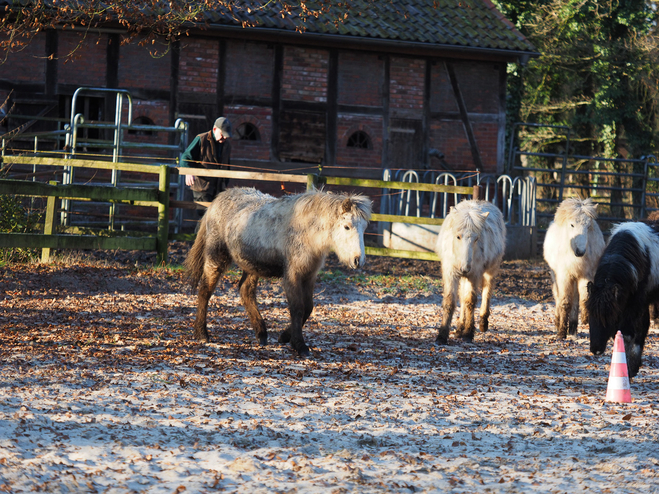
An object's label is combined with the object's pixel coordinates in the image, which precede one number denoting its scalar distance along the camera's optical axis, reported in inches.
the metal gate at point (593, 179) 1496.1
